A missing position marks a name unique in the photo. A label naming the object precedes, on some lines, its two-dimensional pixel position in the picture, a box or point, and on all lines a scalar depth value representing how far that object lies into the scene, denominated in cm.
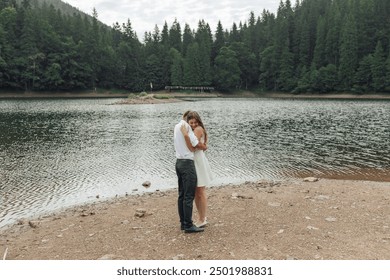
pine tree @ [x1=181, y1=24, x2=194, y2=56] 13154
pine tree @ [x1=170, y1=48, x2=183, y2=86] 11702
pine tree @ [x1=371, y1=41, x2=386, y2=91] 9162
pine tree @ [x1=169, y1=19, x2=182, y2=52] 13412
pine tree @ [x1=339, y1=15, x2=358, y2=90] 9829
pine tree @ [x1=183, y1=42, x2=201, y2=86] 11712
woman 734
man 719
